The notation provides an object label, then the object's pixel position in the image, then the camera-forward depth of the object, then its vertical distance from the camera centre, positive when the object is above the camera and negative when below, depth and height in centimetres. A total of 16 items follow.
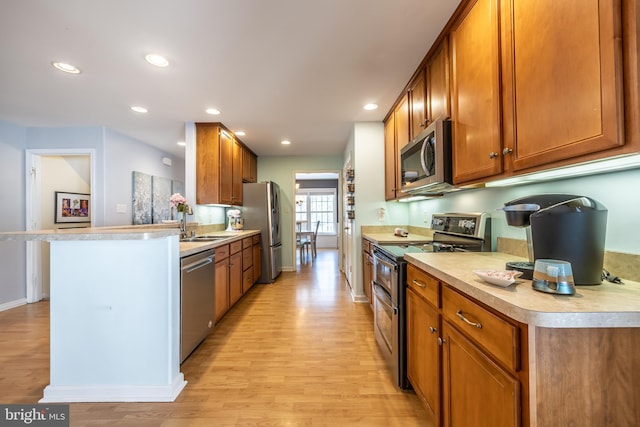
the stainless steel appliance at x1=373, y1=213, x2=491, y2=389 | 161 -39
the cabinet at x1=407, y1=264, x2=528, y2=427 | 75 -54
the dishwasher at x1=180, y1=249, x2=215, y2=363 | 188 -65
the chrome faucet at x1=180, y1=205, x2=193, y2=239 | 276 -5
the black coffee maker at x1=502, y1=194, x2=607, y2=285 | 88 -7
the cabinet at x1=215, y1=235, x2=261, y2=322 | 265 -66
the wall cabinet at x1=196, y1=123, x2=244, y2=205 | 334 +72
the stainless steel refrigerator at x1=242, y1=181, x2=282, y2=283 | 431 +3
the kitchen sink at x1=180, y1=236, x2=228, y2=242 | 278 -23
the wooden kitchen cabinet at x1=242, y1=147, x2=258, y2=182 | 438 +95
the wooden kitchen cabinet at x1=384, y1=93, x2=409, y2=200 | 250 +79
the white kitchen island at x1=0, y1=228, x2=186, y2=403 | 160 -65
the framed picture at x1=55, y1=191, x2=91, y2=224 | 367 +19
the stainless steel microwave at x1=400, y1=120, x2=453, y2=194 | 169 +39
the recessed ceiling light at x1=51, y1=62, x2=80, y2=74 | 200 +121
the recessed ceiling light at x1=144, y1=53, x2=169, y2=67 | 189 +120
